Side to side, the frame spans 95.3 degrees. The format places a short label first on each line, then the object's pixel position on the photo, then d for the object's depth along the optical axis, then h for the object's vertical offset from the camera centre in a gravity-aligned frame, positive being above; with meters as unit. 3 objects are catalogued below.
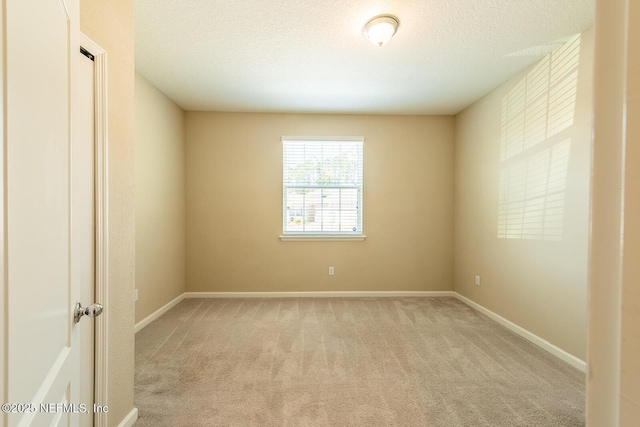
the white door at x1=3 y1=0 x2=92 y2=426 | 0.55 -0.01
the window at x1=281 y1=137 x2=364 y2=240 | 4.23 +0.33
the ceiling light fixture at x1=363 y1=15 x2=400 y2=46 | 2.16 +1.39
